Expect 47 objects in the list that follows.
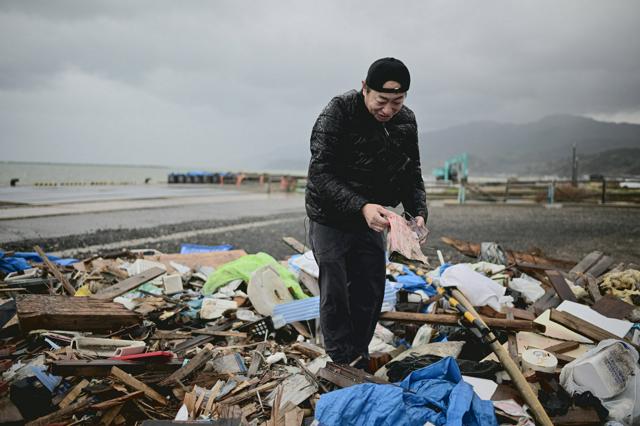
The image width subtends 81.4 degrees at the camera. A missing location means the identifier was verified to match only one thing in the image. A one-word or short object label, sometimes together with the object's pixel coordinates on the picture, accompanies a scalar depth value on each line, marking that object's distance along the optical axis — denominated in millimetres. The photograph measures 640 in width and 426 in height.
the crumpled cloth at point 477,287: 4059
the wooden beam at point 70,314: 3229
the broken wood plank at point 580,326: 3247
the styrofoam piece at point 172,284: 4777
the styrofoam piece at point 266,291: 4137
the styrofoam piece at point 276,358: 3232
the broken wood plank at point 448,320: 3219
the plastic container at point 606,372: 2494
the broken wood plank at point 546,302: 4180
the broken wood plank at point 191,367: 2764
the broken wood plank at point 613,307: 3789
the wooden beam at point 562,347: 3160
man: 2551
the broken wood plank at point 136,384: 2582
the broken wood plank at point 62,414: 2308
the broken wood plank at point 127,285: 4168
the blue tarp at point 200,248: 7005
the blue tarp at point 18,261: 5113
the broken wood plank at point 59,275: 4469
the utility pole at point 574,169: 25150
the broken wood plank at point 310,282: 4598
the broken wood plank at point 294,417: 2361
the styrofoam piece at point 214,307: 4109
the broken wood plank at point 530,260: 5871
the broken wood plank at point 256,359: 3064
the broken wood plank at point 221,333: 3734
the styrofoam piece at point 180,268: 5484
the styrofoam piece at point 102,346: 3027
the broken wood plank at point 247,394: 2625
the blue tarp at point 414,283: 4762
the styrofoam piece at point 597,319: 3389
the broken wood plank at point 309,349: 3393
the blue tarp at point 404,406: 2084
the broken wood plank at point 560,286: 4257
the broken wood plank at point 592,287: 4468
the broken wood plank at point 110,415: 2375
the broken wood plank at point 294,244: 6158
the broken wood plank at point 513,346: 2970
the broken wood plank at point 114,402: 2414
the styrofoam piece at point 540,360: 2736
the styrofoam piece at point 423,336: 3605
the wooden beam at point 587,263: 5515
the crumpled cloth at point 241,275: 4636
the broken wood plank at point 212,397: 2527
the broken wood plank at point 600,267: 5445
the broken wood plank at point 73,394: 2496
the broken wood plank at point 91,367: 2637
